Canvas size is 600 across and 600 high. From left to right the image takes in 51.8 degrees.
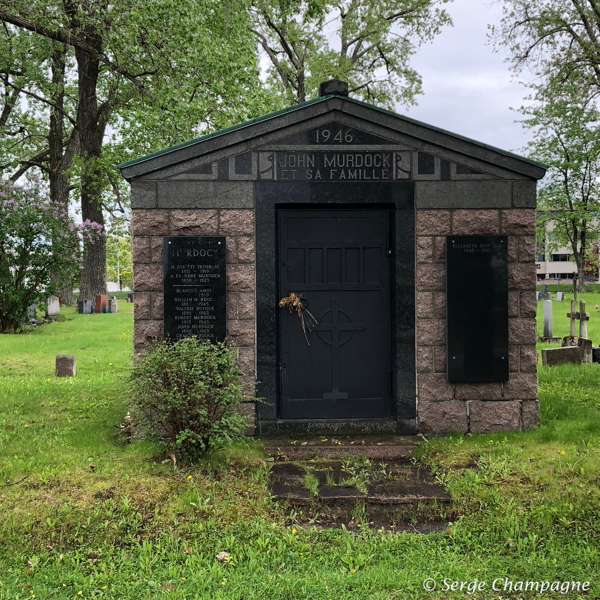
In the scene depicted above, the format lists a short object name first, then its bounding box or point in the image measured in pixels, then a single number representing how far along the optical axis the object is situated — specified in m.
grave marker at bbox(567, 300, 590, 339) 14.62
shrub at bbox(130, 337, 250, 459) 5.65
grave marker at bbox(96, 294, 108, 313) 24.98
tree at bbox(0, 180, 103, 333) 17.12
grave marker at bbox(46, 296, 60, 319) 22.10
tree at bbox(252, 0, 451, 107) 27.08
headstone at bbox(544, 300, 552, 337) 16.02
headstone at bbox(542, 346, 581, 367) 12.12
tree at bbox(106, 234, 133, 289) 31.70
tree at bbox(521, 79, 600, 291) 27.45
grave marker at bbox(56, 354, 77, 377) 11.34
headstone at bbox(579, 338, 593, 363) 12.62
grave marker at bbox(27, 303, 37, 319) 18.86
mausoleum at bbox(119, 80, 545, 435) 6.93
